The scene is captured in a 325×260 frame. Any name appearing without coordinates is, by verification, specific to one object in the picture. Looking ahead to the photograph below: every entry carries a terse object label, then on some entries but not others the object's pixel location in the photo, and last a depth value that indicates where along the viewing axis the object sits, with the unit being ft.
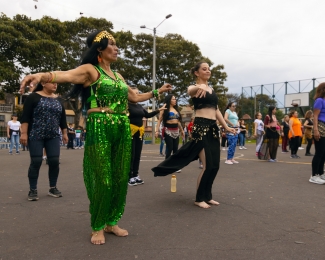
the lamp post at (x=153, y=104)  88.73
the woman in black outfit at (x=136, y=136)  20.47
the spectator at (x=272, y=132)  35.58
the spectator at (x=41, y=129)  17.01
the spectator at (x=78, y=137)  70.40
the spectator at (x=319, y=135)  21.06
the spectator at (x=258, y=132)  41.45
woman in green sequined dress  10.55
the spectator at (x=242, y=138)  61.51
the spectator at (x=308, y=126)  39.67
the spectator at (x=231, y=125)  32.60
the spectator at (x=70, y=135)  63.26
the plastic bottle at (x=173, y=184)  18.38
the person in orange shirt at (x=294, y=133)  42.52
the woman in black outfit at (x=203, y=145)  15.49
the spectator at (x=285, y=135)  51.30
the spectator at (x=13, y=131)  49.86
